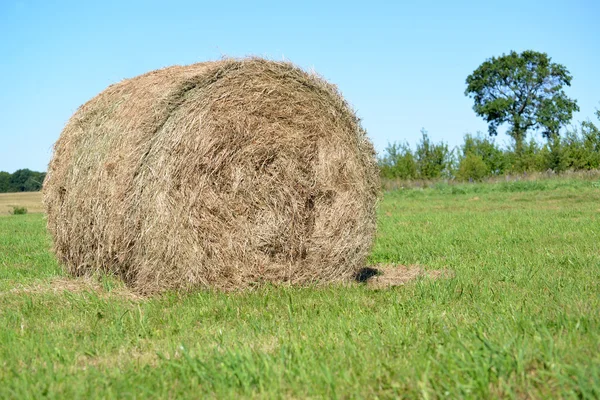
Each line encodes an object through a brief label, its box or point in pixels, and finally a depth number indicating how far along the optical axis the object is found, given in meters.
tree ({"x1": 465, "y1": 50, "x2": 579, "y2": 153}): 61.72
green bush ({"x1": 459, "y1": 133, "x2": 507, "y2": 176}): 48.88
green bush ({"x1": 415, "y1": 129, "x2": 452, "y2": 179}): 42.88
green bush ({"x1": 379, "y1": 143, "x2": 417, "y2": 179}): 41.97
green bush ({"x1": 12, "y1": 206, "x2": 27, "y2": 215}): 29.12
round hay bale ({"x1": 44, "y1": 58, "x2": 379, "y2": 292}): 6.45
